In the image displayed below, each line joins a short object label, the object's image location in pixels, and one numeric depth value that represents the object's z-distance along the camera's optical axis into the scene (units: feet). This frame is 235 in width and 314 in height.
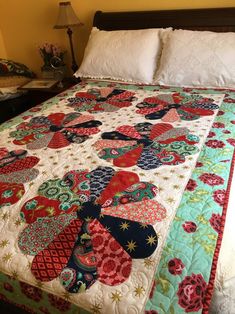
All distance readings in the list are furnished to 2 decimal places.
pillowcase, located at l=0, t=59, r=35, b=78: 9.34
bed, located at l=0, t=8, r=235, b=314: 2.66
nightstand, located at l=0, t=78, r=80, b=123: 8.59
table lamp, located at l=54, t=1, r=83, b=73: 7.95
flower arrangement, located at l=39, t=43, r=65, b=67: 8.94
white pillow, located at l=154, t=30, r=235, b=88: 6.12
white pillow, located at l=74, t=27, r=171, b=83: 6.96
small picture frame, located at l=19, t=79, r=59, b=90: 8.49
